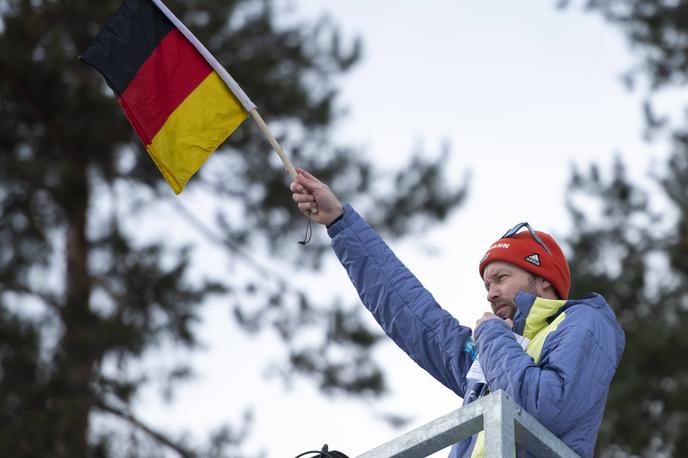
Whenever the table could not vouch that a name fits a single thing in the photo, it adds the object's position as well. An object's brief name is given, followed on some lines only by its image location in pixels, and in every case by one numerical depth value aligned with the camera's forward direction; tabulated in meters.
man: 7.07
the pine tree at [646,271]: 26.37
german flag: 9.95
